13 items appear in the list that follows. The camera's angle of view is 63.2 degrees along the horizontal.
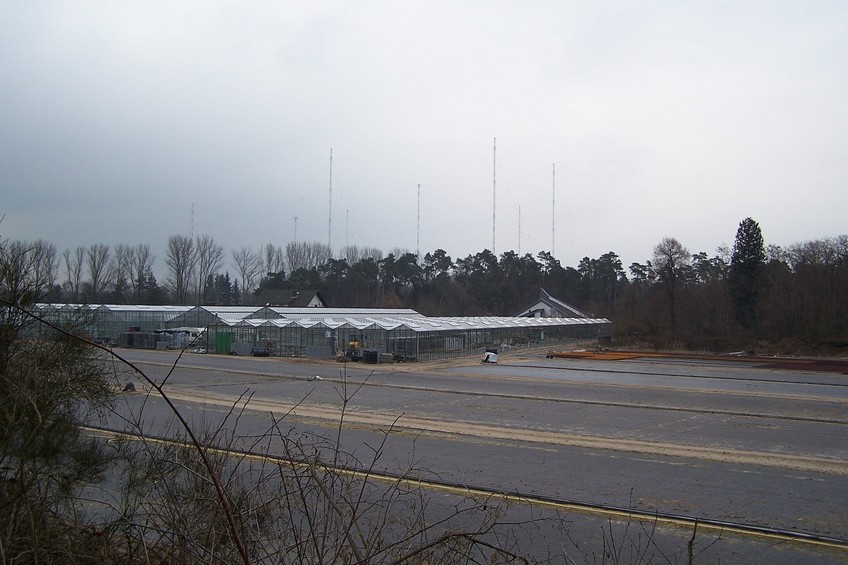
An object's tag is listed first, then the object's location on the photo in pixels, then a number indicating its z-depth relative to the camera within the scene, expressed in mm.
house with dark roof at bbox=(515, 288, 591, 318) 106875
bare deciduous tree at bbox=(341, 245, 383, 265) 132875
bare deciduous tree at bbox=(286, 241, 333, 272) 130250
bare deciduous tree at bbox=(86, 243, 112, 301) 104569
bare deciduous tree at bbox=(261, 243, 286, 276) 129125
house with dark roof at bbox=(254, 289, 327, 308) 96625
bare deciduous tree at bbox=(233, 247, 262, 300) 125688
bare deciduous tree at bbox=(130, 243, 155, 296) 108125
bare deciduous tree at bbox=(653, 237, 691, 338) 81675
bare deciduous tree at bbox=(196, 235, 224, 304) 117375
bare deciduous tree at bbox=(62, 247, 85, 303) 99200
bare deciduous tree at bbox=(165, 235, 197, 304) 115000
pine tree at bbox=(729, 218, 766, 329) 76750
